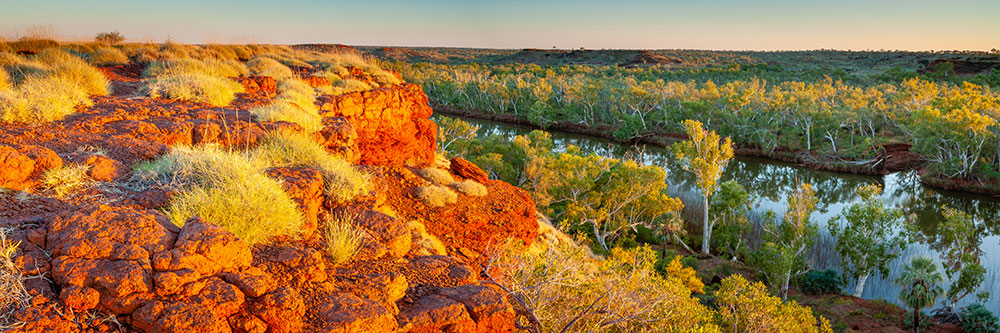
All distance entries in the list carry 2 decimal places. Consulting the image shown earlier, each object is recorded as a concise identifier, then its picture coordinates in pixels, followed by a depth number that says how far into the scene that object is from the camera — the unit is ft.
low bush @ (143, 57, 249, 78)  47.98
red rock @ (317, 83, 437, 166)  45.09
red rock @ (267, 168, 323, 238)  19.69
